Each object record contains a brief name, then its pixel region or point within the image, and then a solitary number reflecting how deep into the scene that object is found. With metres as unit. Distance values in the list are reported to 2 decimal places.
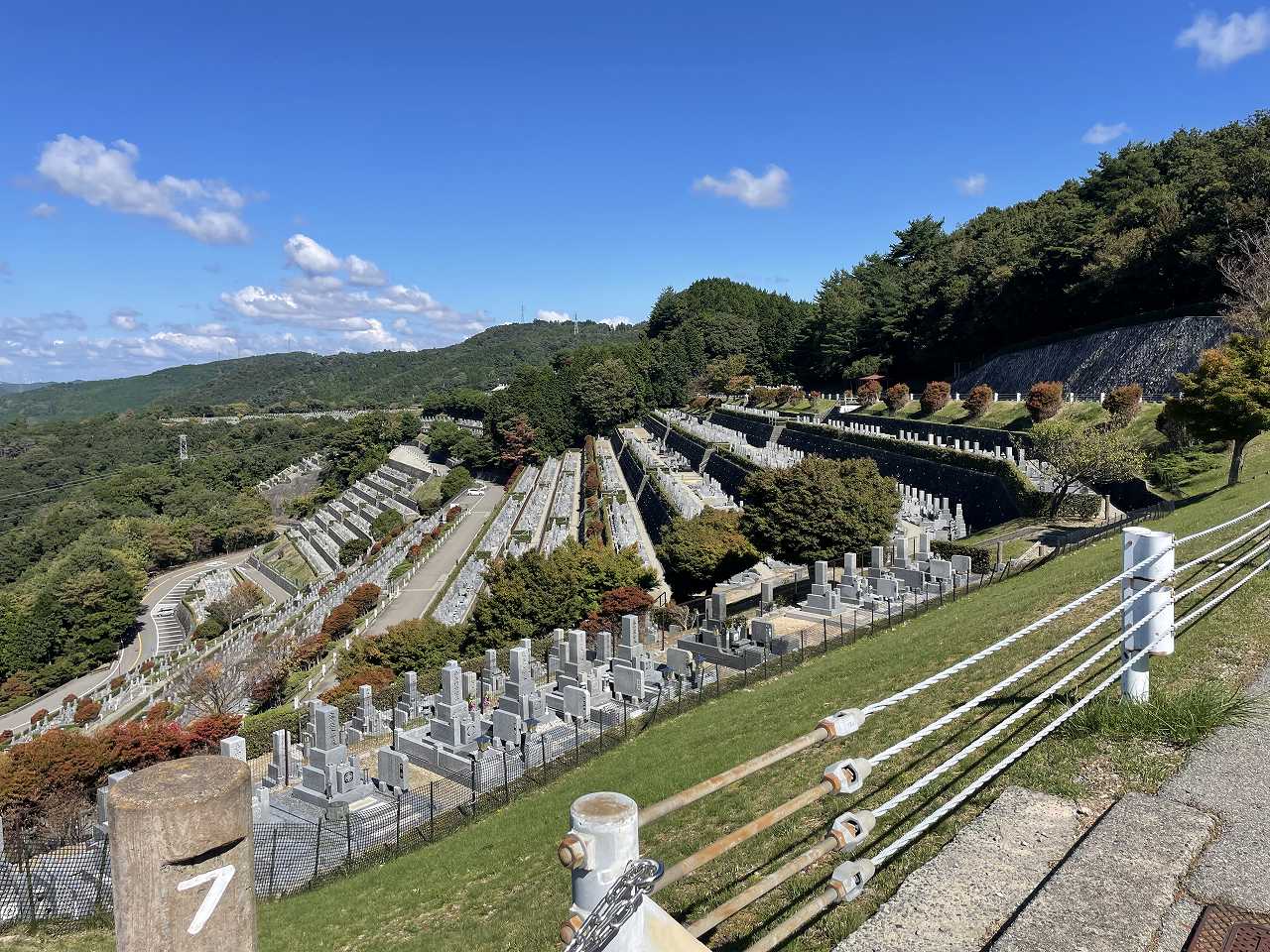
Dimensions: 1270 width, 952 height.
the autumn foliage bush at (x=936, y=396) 42.25
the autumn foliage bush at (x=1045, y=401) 32.66
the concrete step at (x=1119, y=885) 3.13
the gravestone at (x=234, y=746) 15.90
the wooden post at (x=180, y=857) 1.80
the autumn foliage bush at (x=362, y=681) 22.92
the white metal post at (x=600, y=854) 2.20
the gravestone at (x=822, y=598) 21.73
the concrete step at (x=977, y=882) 3.35
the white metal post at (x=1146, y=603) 4.68
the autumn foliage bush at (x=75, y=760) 17.55
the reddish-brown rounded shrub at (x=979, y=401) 37.78
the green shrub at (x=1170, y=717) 4.68
